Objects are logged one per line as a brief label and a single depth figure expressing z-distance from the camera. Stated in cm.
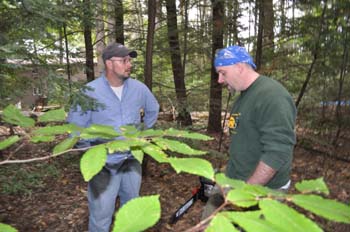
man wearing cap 345
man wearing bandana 243
